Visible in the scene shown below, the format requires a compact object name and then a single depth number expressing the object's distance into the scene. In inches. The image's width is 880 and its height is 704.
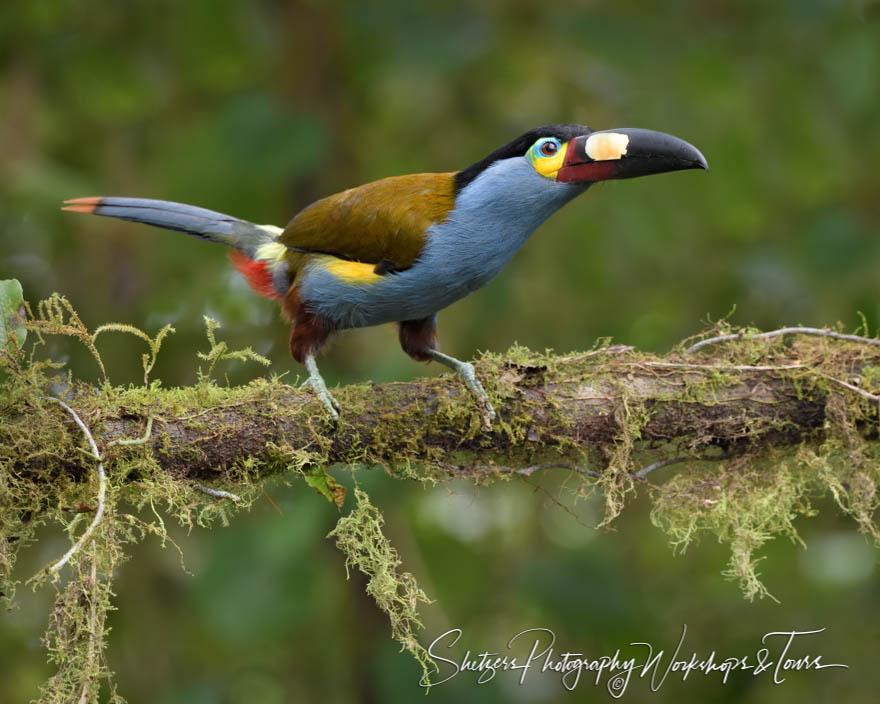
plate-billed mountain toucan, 231.3
